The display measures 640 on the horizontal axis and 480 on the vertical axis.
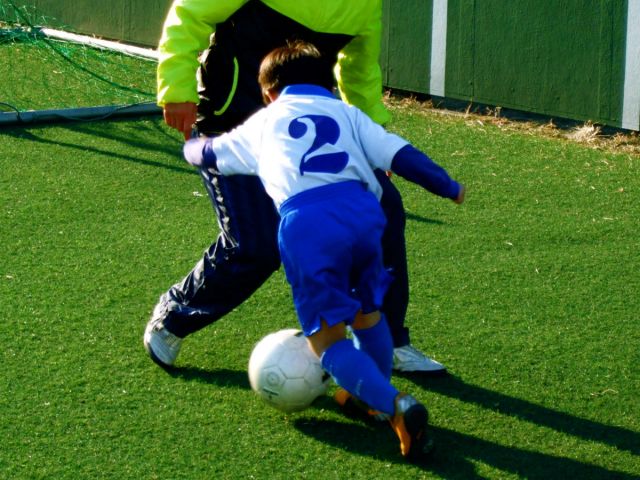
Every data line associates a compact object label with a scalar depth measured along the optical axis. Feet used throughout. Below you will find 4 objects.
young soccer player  23.85
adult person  27.20
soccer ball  26.27
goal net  55.26
